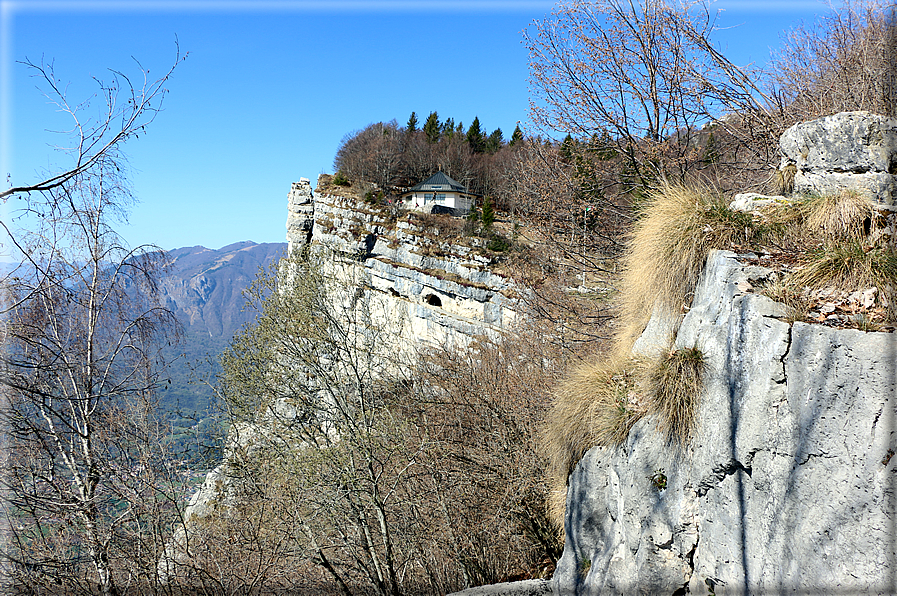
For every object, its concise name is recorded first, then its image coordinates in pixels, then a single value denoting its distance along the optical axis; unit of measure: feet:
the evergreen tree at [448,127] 169.62
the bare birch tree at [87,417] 14.87
